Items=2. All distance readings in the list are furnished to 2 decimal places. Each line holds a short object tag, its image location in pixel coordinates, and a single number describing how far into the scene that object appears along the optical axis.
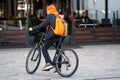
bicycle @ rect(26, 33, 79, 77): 10.07
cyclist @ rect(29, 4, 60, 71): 10.23
